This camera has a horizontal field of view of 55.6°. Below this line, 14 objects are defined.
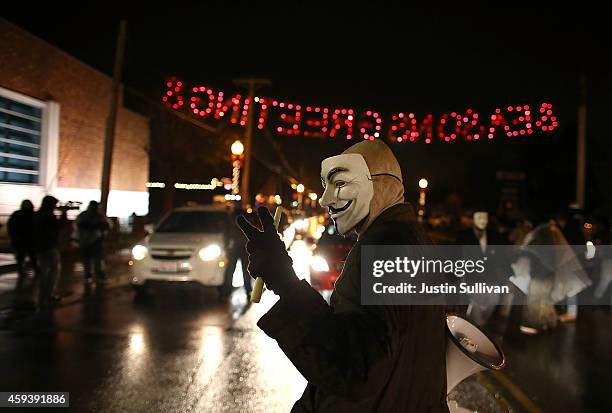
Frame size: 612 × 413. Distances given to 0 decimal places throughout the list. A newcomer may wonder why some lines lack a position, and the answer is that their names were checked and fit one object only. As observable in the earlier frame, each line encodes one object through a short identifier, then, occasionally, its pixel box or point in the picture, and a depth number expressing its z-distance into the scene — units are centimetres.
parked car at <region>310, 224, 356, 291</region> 1084
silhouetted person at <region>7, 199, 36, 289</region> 1261
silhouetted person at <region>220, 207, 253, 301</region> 1158
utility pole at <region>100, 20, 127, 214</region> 1655
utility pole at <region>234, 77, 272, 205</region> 2503
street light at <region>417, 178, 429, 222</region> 2227
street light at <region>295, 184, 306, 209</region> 4853
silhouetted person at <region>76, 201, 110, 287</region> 1252
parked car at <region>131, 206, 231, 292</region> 1159
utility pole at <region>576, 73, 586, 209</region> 1817
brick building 1991
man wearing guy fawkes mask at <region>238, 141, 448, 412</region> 144
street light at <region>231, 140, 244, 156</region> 2011
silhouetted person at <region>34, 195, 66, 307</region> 952
